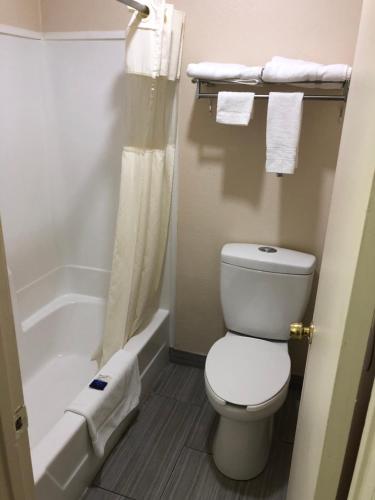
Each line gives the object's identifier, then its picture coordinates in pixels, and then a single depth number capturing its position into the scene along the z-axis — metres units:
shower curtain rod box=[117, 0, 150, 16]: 1.46
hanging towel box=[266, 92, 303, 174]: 1.61
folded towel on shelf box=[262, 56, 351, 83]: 1.52
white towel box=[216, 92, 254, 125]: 1.67
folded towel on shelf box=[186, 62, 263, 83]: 1.63
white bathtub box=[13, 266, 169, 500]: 1.41
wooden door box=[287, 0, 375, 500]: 0.48
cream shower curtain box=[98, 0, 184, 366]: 1.63
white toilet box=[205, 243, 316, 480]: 1.52
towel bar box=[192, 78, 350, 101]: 1.59
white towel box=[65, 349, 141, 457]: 1.50
